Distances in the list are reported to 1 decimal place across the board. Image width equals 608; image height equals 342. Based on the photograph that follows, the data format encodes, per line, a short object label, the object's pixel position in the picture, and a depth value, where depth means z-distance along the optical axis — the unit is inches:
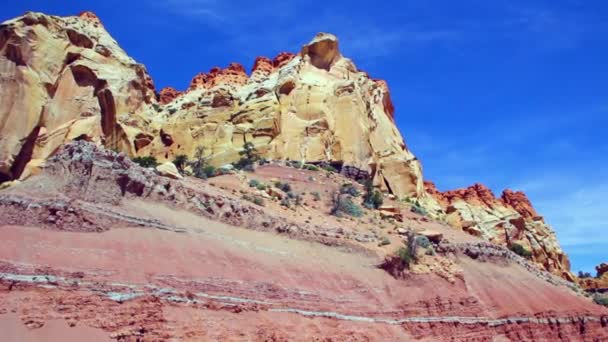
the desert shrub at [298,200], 1492.4
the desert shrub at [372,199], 1771.5
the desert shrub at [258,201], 1342.5
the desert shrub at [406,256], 1218.6
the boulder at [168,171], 1230.3
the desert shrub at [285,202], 1430.9
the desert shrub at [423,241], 1401.6
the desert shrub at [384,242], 1344.0
